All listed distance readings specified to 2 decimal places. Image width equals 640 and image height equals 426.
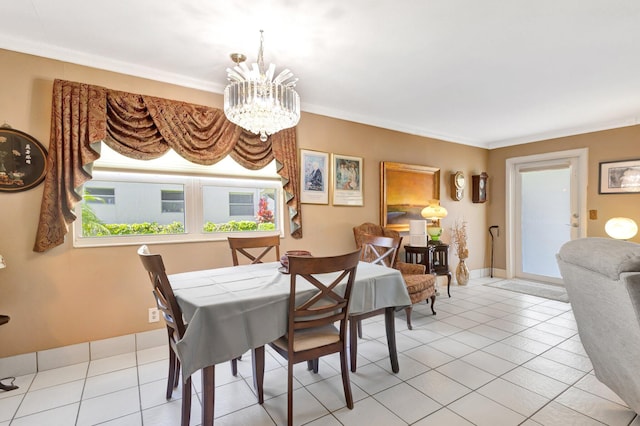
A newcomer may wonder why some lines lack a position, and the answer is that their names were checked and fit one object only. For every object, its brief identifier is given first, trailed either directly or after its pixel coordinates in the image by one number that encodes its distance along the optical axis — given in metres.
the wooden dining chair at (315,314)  1.66
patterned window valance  2.29
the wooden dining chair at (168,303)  1.53
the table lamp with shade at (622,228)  3.79
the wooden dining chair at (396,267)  2.26
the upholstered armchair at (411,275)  3.13
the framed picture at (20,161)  2.19
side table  4.00
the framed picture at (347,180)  3.73
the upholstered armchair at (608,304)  1.40
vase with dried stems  4.86
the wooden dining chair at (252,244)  2.71
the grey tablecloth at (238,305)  1.48
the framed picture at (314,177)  3.46
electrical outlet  2.70
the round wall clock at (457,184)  4.98
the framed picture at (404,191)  4.18
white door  4.60
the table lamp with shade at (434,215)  4.30
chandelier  1.99
